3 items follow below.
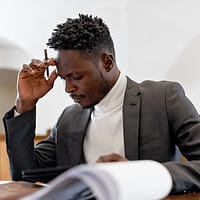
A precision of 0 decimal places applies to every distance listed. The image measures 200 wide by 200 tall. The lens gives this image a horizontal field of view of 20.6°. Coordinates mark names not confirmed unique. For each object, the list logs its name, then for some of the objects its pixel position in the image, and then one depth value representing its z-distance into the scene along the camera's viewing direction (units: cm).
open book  57
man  145
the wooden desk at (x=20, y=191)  96
